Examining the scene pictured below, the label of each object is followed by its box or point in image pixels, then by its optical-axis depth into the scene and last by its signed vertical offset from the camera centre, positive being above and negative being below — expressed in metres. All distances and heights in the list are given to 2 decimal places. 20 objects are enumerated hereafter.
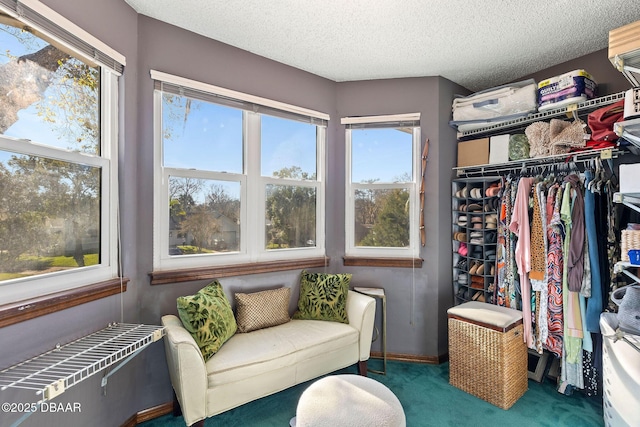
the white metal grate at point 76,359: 1.13 -0.63
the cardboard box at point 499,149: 2.50 +0.53
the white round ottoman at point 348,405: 1.37 -0.91
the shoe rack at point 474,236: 2.61 -0.21
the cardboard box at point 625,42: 1.52 +0.86
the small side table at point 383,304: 2.50 -0.75
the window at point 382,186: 2.83 +0.25
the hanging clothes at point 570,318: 2.04 -0.70
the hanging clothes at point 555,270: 2.12 -0.40
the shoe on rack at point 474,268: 2.67 -0.49
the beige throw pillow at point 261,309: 2.24 -0.73
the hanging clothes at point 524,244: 2.22 -0.23
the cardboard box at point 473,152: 2.64 +0.54
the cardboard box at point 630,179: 1.62 +0.18
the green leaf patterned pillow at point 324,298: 2.46 -0.70
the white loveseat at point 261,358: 1.66 -0.91
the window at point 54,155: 1.37 +0.29
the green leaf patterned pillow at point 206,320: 1.82 -0.66
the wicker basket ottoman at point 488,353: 2.07 -0.99
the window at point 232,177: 2.15 +0.28
